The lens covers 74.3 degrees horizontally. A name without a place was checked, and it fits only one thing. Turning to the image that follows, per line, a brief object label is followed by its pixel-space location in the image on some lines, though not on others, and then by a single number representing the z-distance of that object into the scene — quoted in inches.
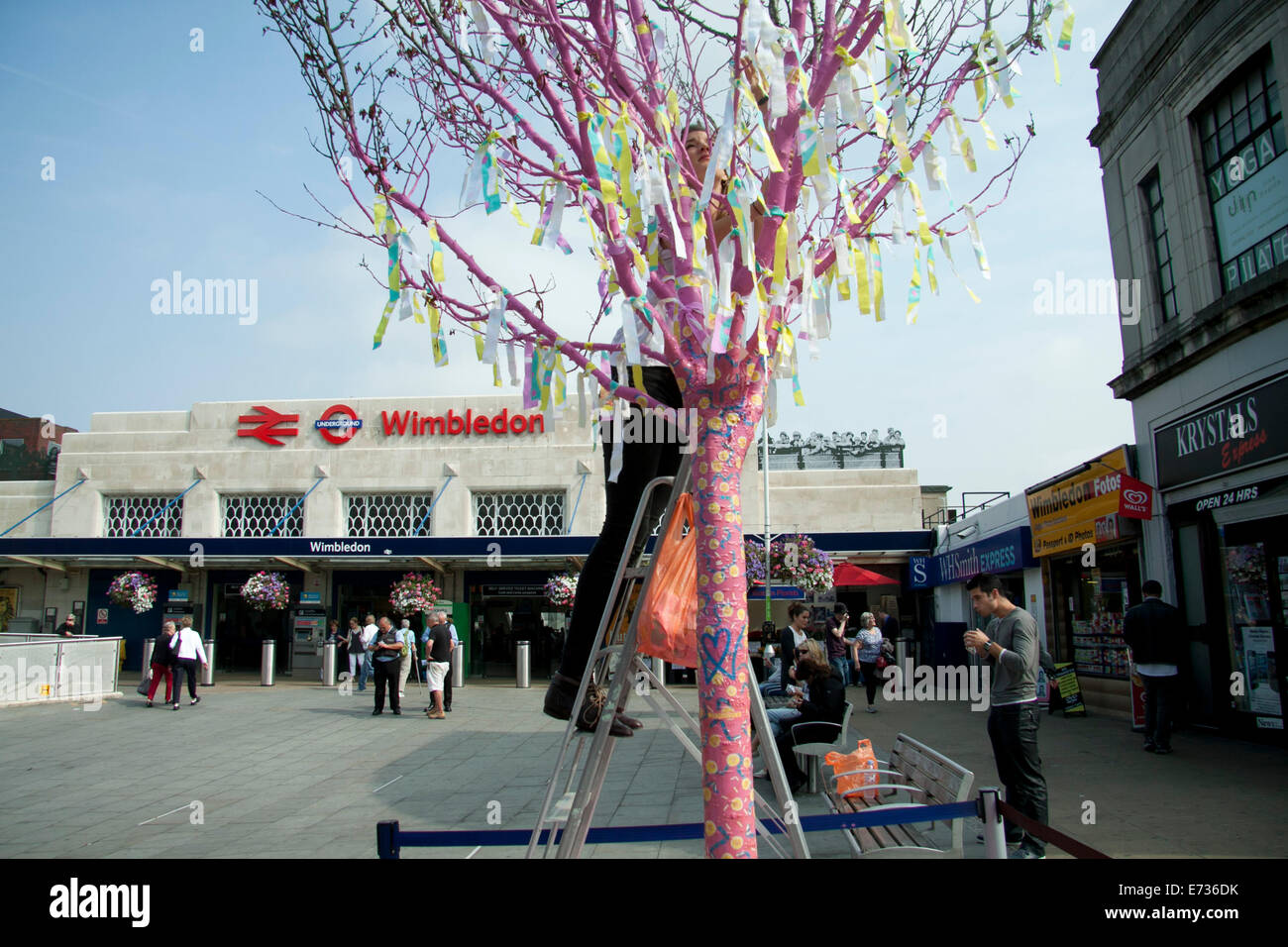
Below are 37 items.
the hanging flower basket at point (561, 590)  807.1
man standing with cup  218.7
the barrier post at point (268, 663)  808.9
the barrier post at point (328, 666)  816.9
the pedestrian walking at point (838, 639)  536.7
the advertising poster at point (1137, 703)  422.0
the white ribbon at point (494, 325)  113.3
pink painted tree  99.7
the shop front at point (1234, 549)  362.9
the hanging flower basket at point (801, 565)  694.5
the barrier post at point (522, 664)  797.9
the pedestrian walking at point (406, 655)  647.1
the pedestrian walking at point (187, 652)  622.5
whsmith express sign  645.9
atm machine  929.5
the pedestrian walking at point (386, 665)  579.2
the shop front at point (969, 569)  649.6
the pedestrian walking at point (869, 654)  579.2
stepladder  108.7
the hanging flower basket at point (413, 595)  842.2
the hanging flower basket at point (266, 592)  885.2
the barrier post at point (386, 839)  105.1
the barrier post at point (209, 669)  802.8
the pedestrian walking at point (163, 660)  620.1
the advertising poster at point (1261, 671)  368.8
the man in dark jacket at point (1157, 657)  362.0
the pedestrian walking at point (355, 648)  767.7
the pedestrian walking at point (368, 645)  738.8
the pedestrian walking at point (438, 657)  569.6
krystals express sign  352.5
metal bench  185.6
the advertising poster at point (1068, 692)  498.0
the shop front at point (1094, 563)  479.8
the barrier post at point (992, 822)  114.5
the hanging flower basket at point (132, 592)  926.4
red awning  797.9
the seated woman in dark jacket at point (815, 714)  313.1
